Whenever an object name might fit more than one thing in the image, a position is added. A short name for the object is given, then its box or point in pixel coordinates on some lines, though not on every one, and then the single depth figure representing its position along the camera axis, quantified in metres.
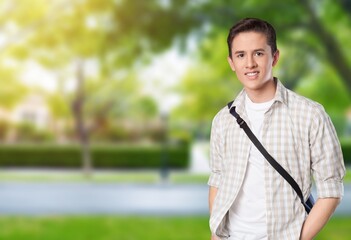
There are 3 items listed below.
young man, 1.53
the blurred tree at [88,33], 9.75
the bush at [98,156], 18.06
